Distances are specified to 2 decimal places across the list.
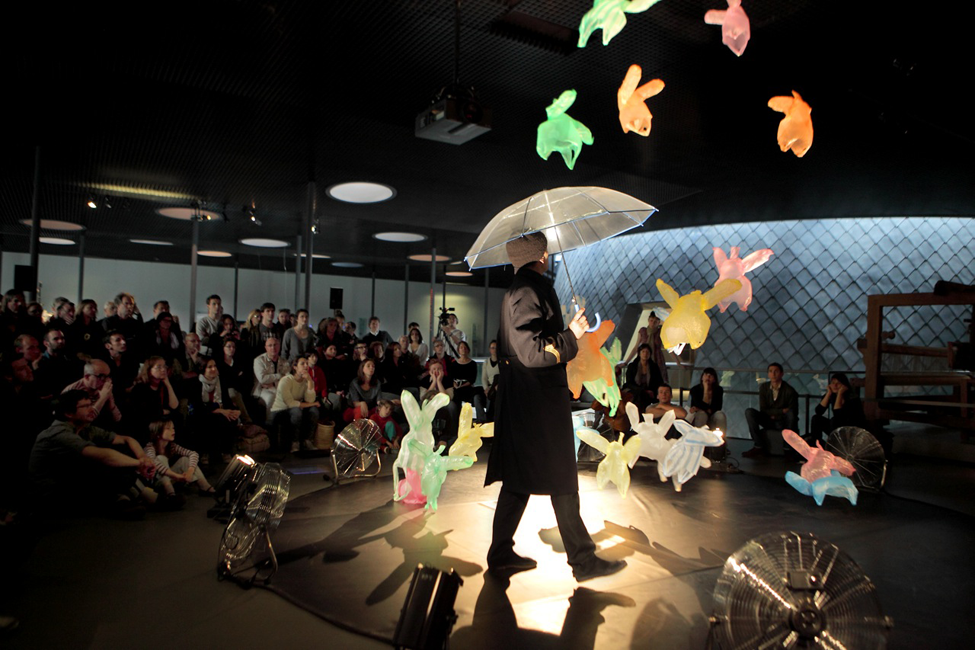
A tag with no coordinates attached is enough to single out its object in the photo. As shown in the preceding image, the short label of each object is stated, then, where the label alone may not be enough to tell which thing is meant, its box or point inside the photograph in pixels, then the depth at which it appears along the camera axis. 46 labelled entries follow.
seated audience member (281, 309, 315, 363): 7.21
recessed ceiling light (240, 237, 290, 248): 12.85
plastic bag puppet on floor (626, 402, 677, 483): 4.37
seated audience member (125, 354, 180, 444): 4.82
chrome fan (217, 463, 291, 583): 2.95
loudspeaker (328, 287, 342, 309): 13.82
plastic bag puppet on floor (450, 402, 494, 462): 4.25
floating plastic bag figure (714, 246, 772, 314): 3.68
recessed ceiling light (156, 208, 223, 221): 10.25
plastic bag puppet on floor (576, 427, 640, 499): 4.21
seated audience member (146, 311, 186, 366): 6.28
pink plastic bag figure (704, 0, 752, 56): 3.13
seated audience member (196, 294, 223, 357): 7.62
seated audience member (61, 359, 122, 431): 4.42
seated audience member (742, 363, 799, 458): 7.15
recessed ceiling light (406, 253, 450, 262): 14.43
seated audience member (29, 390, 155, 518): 3.94
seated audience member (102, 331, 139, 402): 5.38
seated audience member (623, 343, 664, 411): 7.37
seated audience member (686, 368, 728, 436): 6.86
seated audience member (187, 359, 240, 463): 5.70
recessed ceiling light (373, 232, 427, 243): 11.83
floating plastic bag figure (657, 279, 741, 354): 3.58
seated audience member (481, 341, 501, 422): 8.12
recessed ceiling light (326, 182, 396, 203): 8.52
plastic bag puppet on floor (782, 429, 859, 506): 4.71
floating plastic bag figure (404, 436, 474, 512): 4.06
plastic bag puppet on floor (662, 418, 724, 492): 4.16
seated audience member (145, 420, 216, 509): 4.45
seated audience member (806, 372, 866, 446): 6.37
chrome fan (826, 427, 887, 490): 5.18
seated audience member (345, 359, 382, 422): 6.96
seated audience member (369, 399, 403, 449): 6.47
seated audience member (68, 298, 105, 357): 6.05
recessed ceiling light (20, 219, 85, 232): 11.41
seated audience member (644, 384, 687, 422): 6.57
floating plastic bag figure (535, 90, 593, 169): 4.11
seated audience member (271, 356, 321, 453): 6.47
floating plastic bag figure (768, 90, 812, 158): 3.90
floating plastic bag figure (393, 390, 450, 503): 3.92
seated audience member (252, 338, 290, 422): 6.62
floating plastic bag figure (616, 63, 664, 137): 3.75
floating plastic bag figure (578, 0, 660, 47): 3.18
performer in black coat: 2.95
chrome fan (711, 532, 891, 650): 1.84
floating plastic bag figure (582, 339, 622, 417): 3.90
